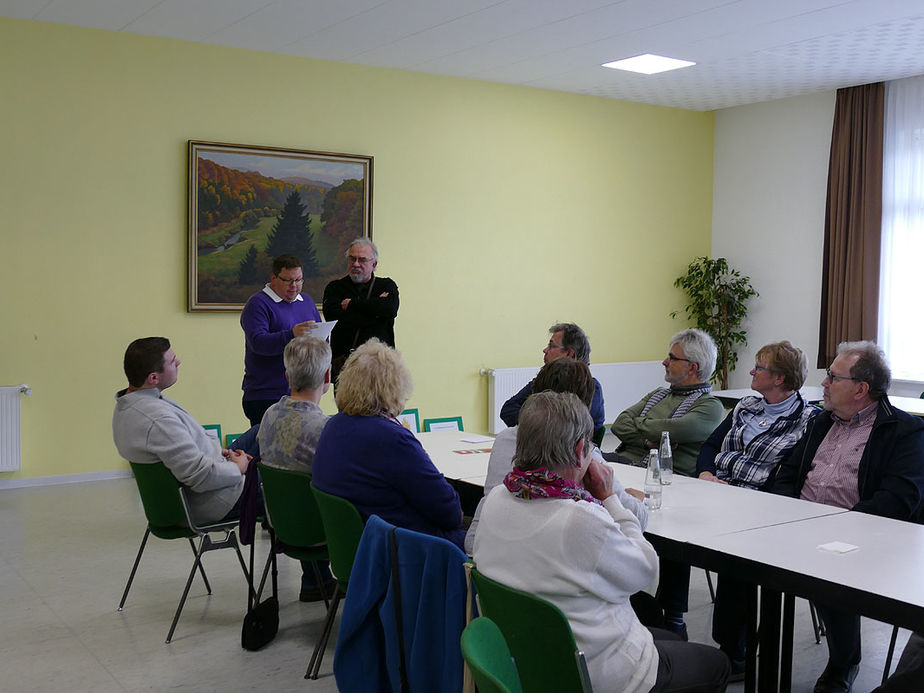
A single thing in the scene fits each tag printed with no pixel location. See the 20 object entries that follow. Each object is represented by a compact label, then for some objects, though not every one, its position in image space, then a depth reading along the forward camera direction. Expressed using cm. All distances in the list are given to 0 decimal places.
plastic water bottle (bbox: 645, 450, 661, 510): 319
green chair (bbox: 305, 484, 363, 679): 305
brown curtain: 861
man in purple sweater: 546
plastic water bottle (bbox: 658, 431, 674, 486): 356
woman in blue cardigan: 315
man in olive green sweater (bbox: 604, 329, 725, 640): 445
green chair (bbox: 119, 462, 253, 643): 382
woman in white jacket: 218
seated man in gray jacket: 384
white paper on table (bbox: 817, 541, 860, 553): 270
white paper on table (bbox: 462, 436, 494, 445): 476
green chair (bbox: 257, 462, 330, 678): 352
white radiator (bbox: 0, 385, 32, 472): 666
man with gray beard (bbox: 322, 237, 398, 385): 565
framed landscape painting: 729
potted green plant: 980
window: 834
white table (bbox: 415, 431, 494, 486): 394
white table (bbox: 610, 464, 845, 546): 294
